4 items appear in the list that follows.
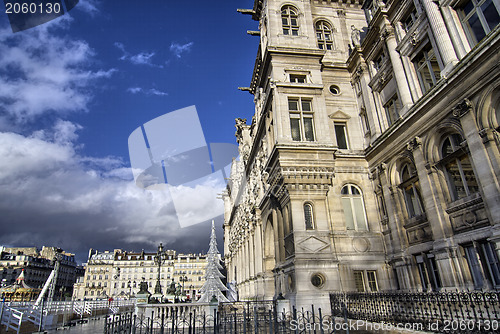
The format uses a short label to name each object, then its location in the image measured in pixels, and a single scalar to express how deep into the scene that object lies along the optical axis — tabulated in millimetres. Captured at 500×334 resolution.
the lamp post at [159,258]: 27700
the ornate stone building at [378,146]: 11469
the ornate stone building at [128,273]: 103125
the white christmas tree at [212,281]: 35469
